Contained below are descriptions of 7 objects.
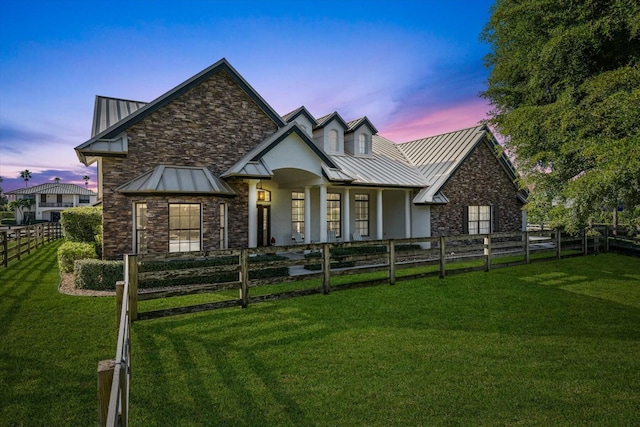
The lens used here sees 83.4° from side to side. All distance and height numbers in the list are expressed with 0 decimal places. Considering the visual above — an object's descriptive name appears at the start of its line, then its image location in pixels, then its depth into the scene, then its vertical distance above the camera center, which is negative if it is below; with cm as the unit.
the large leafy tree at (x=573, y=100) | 820 +309
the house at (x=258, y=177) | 1268 +198
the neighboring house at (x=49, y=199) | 6981 +475
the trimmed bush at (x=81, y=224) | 1803 -7
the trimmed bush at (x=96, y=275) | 1066 -156
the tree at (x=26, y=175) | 10719 +1435
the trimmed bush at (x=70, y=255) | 1267 -115
